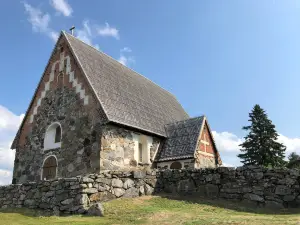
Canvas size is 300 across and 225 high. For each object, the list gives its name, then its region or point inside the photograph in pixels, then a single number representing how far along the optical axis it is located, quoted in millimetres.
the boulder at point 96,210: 7805
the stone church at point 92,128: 12683
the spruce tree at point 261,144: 21530
